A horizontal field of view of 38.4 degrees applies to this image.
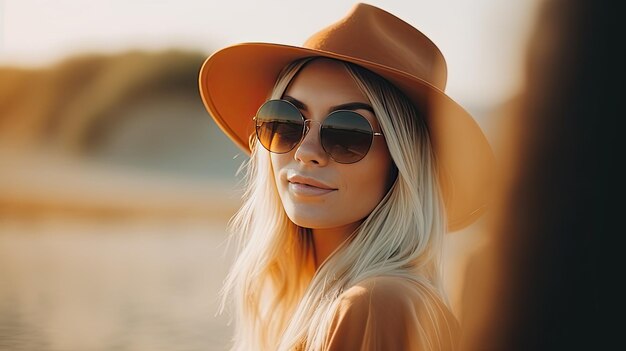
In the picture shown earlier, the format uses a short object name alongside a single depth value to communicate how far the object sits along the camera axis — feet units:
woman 5.21
